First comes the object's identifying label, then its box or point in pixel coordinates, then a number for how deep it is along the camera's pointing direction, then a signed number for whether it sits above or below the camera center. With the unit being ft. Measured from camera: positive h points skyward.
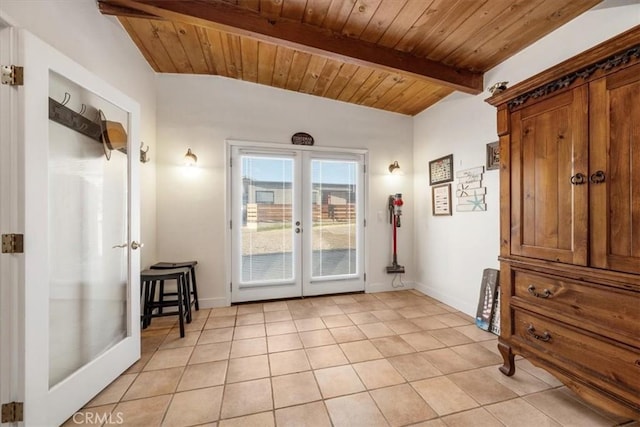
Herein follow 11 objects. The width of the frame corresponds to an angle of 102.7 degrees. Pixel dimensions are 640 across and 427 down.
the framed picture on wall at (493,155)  8.27 +1.90
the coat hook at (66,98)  5.06 +2.35
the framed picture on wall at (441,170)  10.33 +1.83
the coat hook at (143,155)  8.59 +2.01
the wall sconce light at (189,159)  9.76 +2.16
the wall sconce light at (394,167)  12.22 +2.22
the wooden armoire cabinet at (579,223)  3.98 -0.18
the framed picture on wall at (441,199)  10.44 +0.58
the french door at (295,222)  10.77 -0.38
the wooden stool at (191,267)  8.98 -1.85
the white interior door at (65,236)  4.02 -0.43
